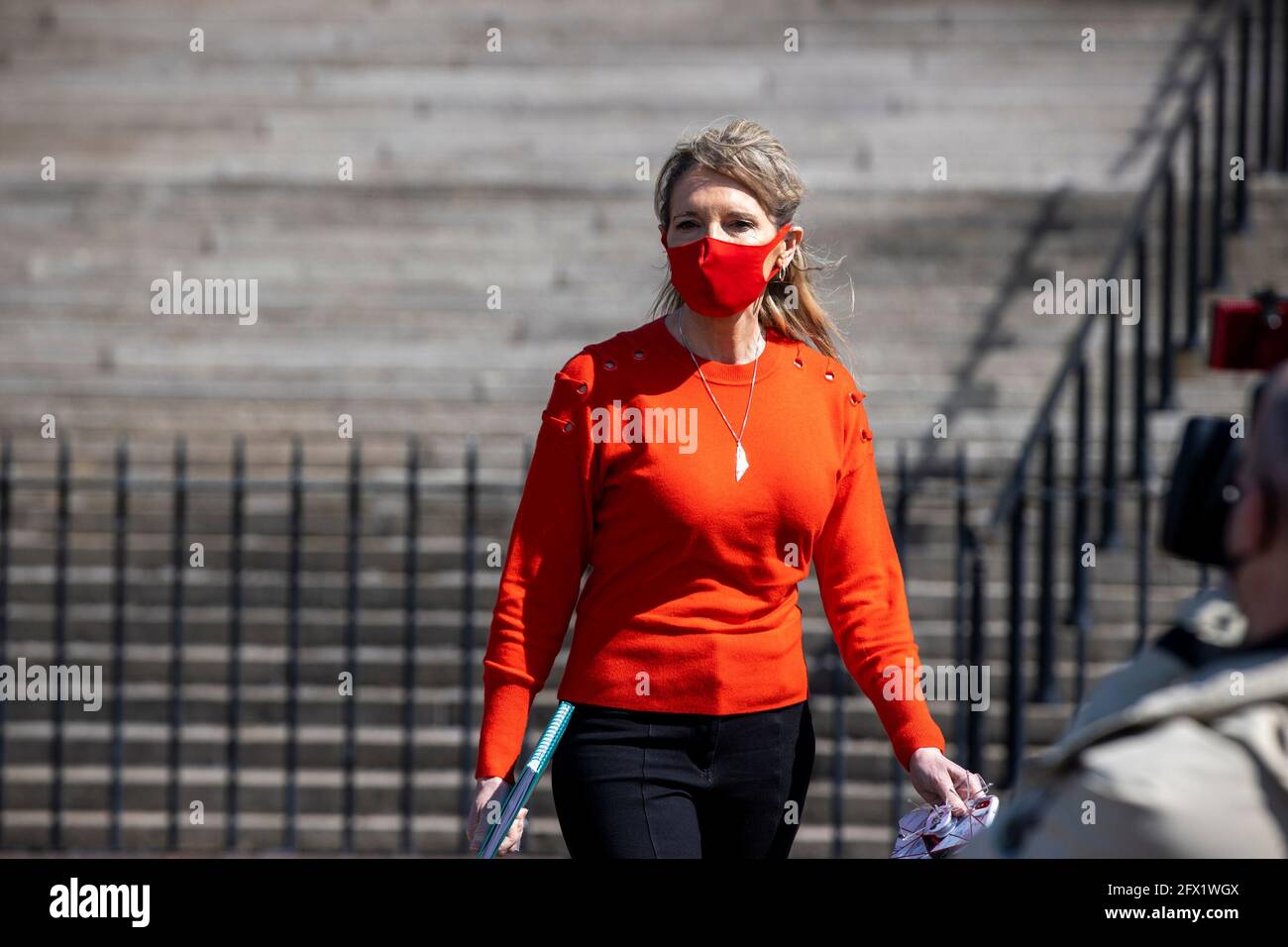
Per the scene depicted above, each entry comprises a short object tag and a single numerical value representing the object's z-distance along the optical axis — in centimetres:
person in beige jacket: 304
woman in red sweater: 571
